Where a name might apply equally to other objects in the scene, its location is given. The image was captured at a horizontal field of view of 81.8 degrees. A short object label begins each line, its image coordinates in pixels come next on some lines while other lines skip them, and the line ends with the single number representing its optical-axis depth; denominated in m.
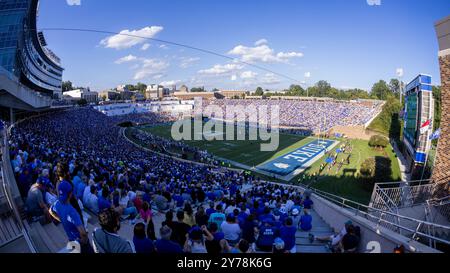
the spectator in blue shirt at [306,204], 8.33
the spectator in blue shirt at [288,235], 5.07
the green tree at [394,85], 125.94
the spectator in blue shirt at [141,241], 3.38
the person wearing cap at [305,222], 7.66
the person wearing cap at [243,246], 3.79
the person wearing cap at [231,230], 5.32
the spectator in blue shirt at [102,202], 6.50
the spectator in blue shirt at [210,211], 7.00
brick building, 13.00
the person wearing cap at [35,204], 5.37
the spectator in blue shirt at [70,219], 3.62
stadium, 4.81
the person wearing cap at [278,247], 3.80
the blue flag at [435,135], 21.33
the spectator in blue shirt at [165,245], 3.27
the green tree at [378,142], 39.22
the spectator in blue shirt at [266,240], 5.15
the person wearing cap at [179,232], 4.40
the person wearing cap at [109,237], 2.97
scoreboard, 22.75
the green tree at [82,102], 86.97
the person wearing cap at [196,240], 4.42
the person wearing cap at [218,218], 5.99
